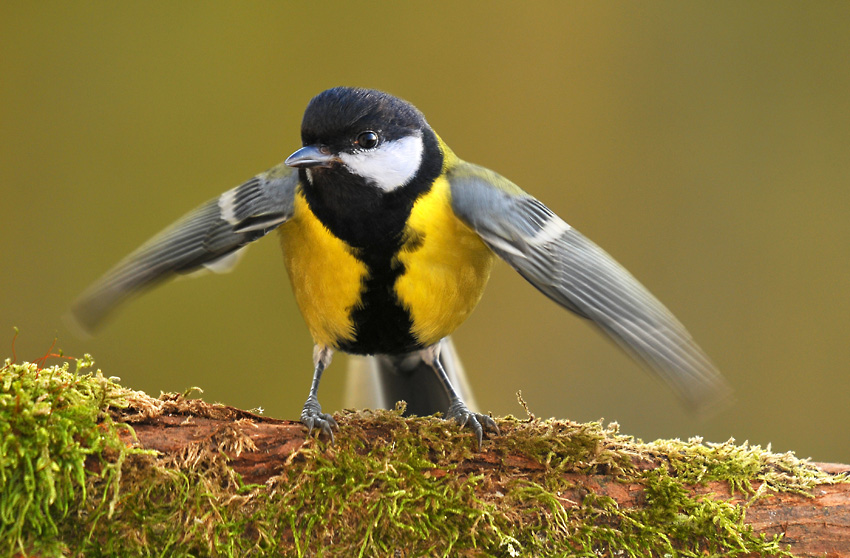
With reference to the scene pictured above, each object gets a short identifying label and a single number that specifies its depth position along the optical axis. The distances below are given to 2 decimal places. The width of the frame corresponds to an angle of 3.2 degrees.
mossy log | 2.96
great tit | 3.00
